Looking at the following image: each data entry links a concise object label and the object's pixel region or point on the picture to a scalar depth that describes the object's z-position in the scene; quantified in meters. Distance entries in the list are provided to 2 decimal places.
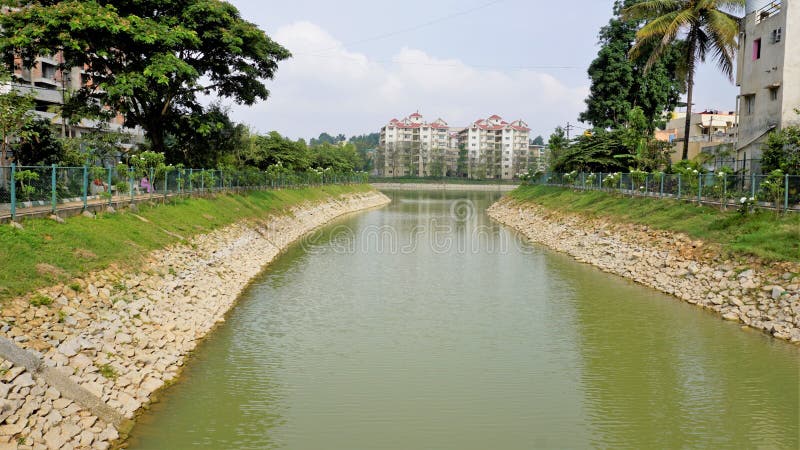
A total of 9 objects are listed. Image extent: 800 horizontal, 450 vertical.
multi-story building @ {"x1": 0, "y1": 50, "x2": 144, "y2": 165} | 54.62
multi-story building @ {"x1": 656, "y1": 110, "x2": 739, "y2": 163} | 58.00
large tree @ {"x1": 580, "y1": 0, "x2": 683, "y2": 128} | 54.38
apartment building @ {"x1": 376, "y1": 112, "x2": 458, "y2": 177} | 155.62
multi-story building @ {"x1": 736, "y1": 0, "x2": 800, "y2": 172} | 30.56
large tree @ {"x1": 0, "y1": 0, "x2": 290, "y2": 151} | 27.55
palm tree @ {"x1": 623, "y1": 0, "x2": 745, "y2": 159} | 35.00
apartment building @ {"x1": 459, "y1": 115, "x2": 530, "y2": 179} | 160.12
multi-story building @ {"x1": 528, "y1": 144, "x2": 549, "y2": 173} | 132.12
